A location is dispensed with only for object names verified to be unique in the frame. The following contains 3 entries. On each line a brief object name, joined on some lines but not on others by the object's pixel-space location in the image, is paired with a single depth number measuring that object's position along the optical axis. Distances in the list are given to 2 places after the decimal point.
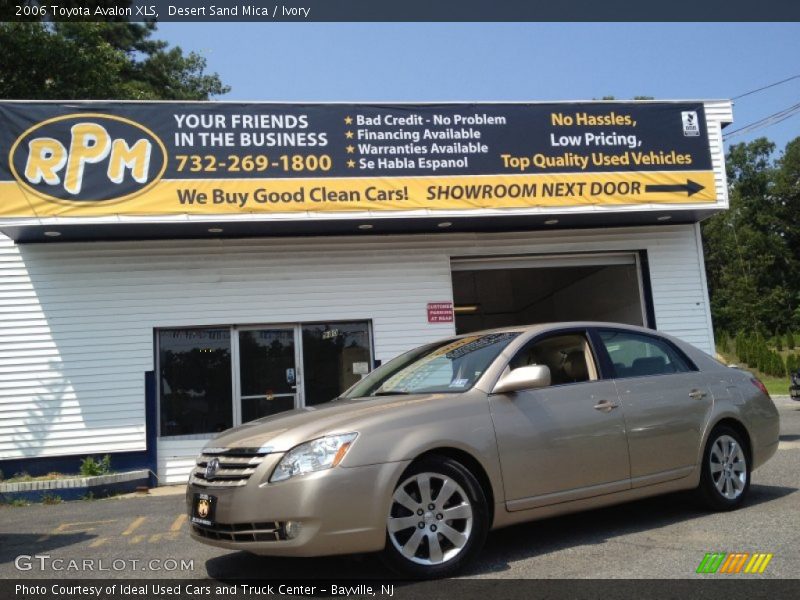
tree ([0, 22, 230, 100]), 18.97
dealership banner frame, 10.68
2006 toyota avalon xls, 4.42
